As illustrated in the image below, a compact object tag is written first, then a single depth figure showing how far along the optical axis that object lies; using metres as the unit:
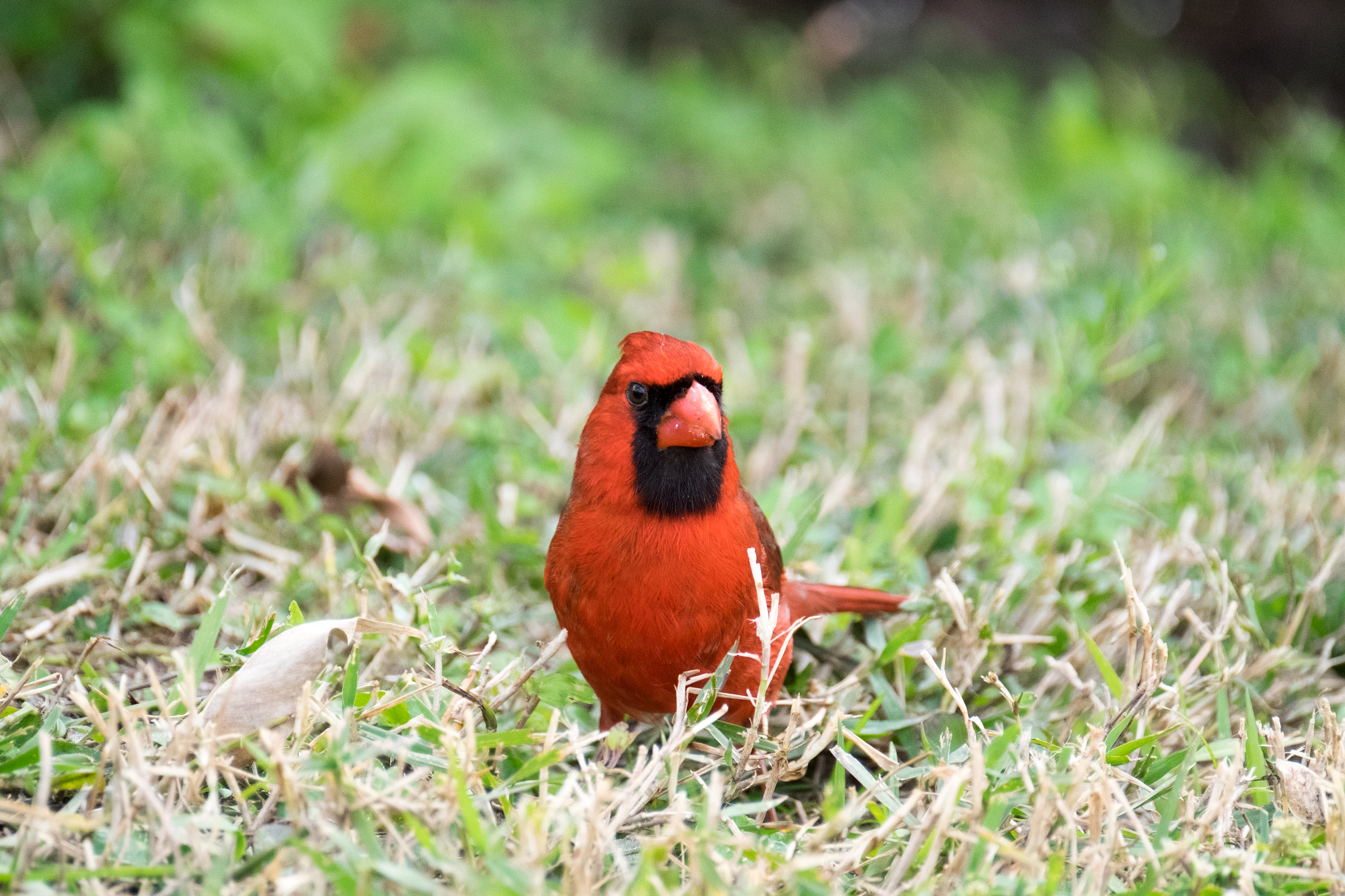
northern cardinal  5.97
